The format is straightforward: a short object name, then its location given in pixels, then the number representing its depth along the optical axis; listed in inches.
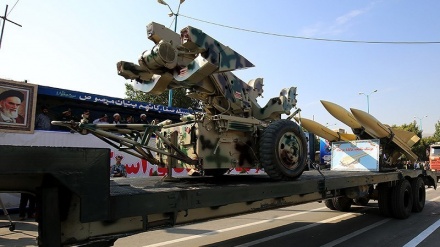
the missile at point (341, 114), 456.4
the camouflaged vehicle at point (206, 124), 199.3
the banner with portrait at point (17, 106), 397.4
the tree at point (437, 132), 2350.8
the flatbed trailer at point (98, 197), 113.0
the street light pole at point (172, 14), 688.5
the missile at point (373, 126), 451.5
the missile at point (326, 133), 487.3
